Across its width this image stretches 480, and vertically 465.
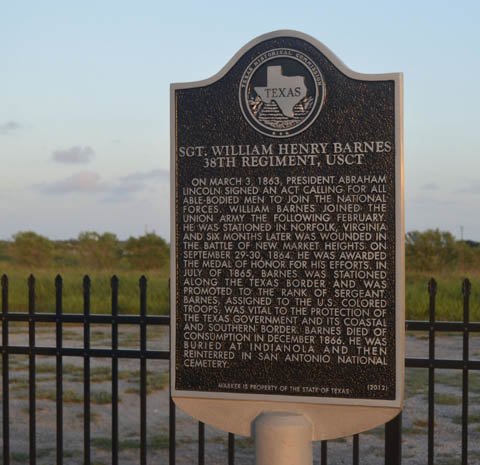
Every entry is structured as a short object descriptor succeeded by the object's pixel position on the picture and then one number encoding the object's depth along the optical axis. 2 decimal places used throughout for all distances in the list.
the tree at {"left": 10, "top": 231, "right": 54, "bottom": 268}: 27.36
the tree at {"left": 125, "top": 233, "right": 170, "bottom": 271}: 25.38
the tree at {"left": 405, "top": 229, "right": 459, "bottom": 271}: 22.97
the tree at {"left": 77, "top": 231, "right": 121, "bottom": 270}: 26.70
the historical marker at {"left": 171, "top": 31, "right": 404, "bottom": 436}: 4.32
